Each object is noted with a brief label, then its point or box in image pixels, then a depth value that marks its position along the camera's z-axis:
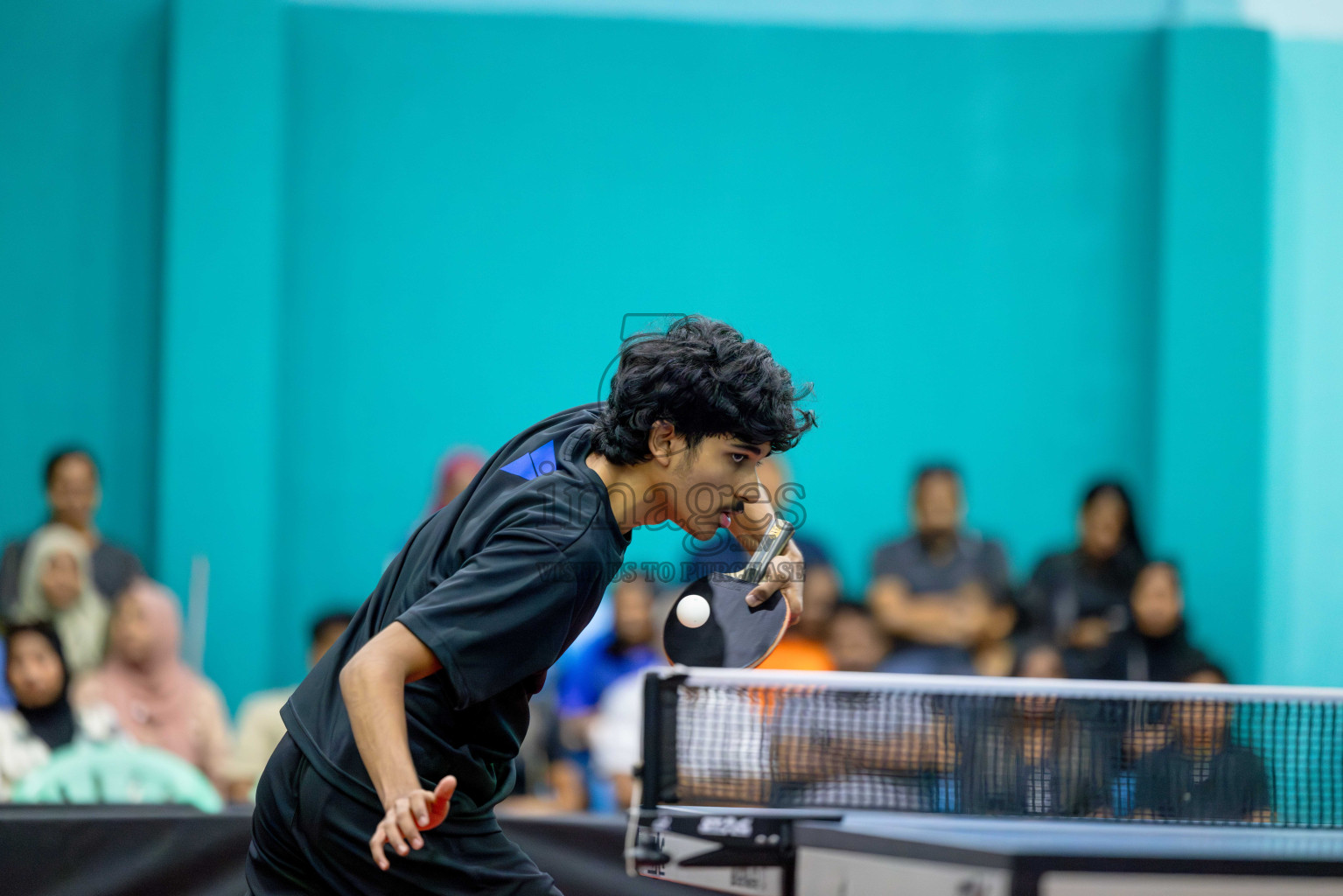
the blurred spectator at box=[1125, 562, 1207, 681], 12.06
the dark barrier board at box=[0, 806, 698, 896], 7.47
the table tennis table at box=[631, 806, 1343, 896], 4.80
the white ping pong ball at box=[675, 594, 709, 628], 5.76
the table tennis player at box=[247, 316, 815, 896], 4.59
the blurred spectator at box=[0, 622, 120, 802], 10.45
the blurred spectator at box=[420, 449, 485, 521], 12.91
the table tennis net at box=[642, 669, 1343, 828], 6.07
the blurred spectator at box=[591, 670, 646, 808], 11.31
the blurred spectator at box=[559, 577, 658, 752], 11.95
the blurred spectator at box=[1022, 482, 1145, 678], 12.62
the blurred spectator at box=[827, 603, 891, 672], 11.92
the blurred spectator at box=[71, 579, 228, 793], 11.64
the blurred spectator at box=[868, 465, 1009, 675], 13.27
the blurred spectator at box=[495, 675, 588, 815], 11.78
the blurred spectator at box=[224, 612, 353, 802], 11.87
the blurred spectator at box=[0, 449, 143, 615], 13.36
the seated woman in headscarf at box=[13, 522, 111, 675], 12.59
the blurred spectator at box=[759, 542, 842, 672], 11.78
